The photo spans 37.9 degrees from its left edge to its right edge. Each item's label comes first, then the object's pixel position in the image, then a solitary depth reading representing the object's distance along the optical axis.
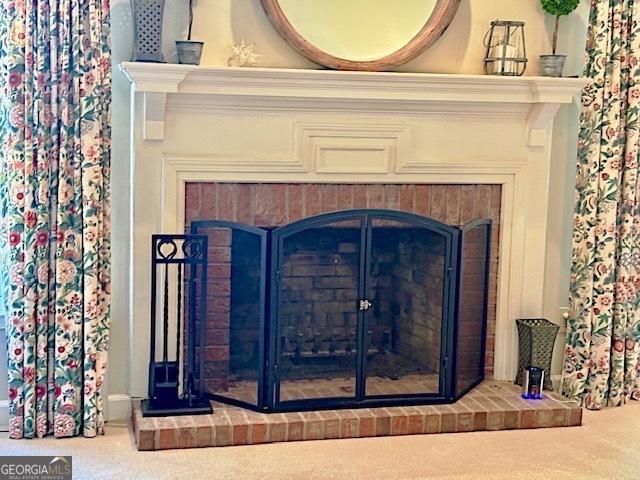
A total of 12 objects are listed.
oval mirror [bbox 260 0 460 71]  4.20
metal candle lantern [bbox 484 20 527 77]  4.38
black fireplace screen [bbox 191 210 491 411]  4.19
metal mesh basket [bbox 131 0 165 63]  3.92
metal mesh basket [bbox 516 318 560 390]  4.55
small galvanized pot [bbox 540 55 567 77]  4.41
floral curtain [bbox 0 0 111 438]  3.83
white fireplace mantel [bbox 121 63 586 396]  4.09
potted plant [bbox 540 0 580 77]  4.37
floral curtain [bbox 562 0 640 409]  4.52
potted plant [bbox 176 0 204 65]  3.96
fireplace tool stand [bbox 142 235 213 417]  4.05
